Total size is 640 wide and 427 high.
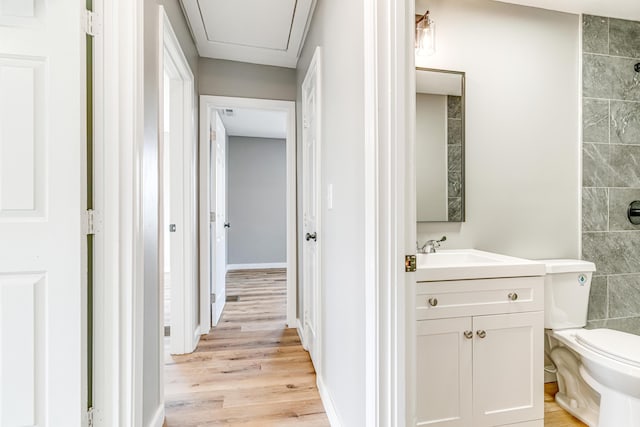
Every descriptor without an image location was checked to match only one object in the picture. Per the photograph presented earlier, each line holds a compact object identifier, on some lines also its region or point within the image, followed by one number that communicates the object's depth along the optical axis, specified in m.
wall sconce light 1.76
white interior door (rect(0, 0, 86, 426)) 1.05
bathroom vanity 1.36
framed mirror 1.85
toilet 1.27
